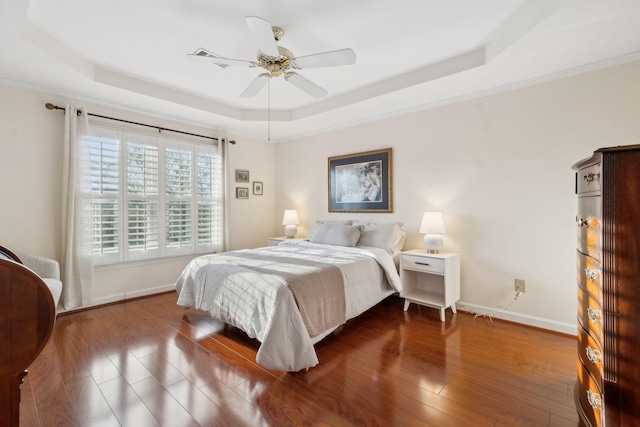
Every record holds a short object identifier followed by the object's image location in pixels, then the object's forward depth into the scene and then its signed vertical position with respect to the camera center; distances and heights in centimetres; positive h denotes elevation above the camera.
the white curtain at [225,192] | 441 +35
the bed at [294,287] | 201 -63
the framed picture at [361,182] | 384 +44
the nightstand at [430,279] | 295 -76
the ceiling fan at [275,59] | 186 +117
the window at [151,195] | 338 +26
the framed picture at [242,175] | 472 +65
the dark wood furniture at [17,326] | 88 -35
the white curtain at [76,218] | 307 -3
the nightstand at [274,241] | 448 -42
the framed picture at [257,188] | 497 +46
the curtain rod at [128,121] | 301 +116
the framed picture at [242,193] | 471 +36
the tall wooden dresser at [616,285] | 113 -30
